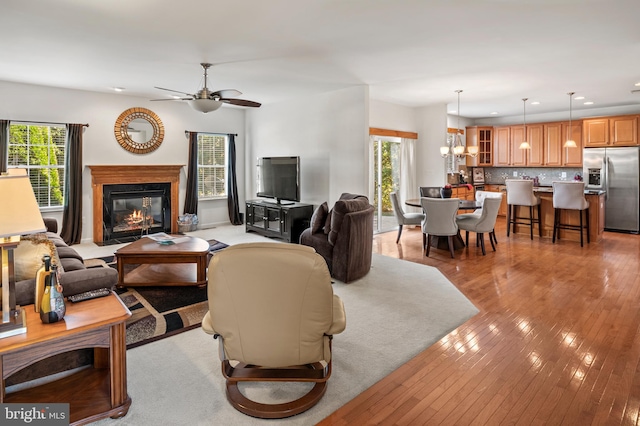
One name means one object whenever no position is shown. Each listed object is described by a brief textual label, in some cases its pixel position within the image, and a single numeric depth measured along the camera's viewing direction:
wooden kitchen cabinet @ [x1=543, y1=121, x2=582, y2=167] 8.84
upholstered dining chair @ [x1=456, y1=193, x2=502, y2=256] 5.86
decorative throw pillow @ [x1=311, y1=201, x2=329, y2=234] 4.98
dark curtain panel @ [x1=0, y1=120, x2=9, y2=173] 5.91
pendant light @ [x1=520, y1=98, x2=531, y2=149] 7.64
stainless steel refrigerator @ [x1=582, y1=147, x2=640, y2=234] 7.76
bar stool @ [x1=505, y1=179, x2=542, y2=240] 7.04
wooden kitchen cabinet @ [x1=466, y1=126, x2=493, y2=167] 10.30
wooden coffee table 4.31
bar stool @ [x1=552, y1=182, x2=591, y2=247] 6.52
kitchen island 6.82
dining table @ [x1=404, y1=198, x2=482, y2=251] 6.20
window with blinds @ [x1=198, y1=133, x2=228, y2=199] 8.40
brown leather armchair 4.48
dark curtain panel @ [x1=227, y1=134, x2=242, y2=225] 8.73
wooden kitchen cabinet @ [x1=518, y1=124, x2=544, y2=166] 9.40
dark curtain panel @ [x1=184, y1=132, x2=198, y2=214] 8.02
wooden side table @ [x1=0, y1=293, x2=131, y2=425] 1.85
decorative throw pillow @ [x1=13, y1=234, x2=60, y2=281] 2.39
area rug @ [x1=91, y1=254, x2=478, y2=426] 2.18
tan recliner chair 2.05
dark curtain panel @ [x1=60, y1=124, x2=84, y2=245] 6.57
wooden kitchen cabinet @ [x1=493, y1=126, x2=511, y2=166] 9.95
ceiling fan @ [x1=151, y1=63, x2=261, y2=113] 4.73
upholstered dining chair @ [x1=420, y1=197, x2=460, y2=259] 5.68
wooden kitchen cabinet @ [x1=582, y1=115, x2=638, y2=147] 7.96
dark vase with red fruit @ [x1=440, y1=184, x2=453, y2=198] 6.42
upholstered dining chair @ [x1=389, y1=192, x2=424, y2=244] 6.58
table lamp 1.87
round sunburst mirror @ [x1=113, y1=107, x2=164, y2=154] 7.15
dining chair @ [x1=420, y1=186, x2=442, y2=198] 6.93
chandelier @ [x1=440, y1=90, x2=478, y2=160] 6.84
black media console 6.84
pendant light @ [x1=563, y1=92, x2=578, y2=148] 7.33
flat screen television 7.09
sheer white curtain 8.41
